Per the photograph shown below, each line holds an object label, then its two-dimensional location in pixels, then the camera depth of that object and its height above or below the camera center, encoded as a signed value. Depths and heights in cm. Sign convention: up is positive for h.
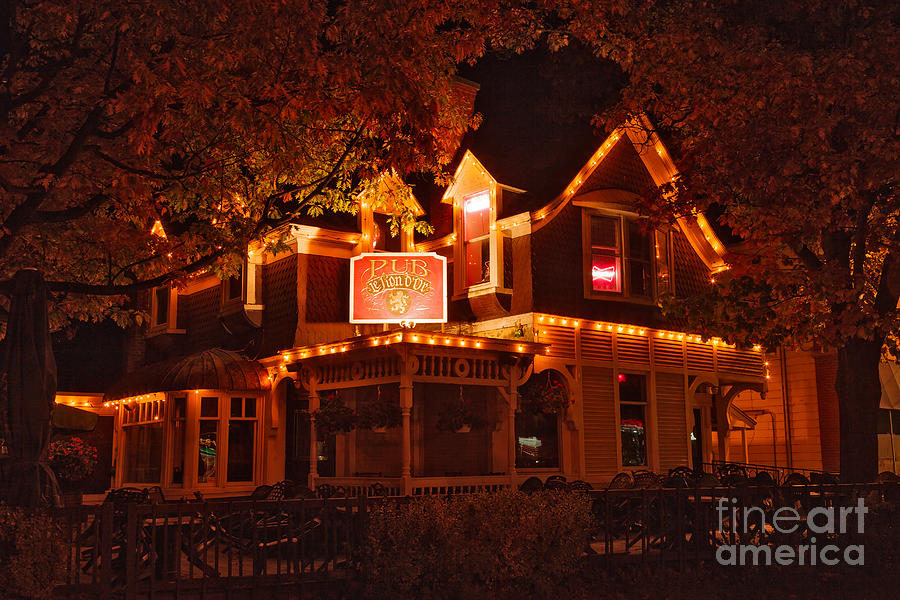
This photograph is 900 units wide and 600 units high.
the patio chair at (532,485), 1769 -102
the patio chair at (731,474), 1936 -97
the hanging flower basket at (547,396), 1908 +82
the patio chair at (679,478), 1781 -94
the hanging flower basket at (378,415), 1759 +39
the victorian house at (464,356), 1853 +177
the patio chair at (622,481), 1802 -97
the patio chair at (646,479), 1808 -97
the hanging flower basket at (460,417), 1753 +34
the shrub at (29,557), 882 -121
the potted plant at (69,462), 1995 -57
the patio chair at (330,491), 1633 -110
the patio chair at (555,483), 1673 -94
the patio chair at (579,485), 1539 -91
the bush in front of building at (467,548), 1018 -133
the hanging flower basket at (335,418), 1772 +34
